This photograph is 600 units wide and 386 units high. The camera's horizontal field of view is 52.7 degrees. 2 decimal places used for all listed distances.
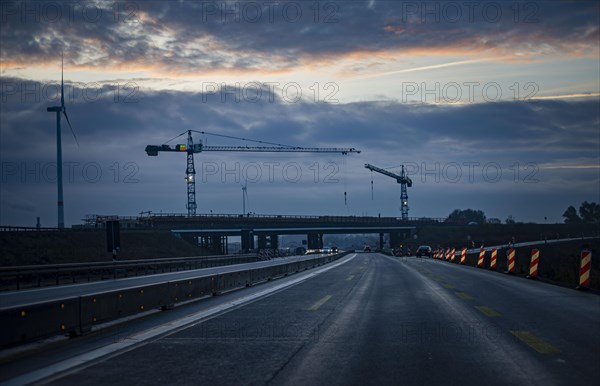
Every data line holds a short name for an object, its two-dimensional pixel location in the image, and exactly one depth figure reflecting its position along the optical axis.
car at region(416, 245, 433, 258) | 75.62
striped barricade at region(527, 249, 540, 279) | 27.36
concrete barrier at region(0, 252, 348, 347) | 10.24
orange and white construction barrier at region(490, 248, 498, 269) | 37.31
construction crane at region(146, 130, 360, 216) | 165.50
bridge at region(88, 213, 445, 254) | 105.31
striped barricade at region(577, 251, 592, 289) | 20.98
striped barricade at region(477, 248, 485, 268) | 40.24
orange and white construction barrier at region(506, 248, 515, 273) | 32.22
